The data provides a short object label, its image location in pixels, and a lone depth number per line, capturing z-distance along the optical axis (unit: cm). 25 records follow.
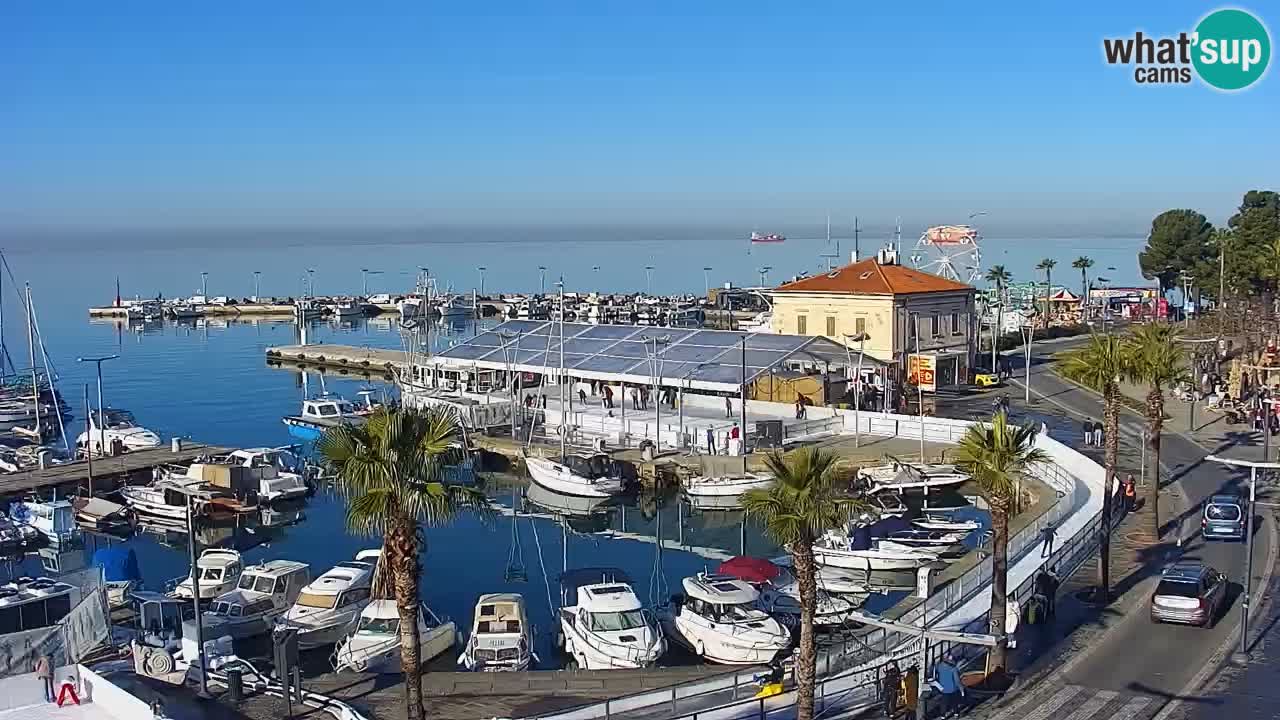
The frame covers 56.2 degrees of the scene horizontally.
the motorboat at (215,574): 3619
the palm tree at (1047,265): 12556
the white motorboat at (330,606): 3156
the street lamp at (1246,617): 2298
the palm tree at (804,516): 1898
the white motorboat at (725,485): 4862
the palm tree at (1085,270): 11704
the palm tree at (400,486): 1841
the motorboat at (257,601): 3212
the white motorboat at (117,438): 5962
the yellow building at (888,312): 6619
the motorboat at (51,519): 4622
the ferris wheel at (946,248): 8881
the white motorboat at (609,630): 2775
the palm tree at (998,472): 2300
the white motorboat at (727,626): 2811
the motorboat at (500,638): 2812
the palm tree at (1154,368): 3284
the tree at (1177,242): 10531
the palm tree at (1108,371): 3072
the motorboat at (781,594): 2975
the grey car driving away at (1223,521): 3203
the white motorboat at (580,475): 5072
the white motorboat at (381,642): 2833
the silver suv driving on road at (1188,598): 2470
